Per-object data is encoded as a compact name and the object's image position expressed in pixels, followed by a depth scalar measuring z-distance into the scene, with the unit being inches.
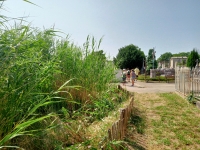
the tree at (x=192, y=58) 1713.8
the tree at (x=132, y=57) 2175.2
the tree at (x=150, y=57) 2411.9
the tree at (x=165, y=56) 4764.3
